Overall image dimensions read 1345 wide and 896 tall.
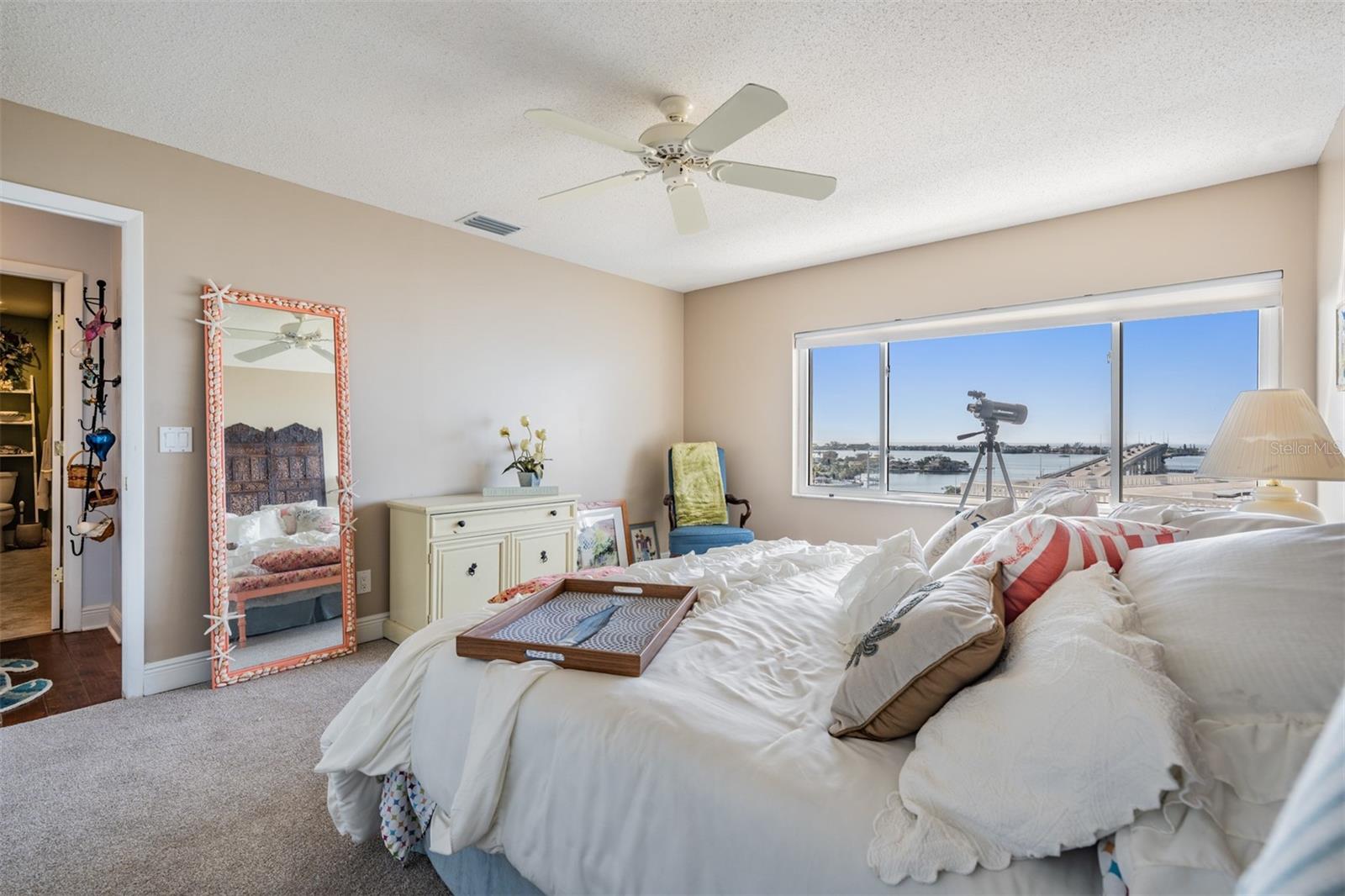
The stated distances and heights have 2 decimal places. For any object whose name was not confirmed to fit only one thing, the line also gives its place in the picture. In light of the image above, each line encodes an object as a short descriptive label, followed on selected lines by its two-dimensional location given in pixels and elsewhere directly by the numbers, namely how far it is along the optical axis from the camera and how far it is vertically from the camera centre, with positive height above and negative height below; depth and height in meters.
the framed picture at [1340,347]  2.50 +0.39
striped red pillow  1.40 -0.25
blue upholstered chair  4.36 -0.67
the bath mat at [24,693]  2.66 -1.11
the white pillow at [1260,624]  0.86 -0.28
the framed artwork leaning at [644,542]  5.15 -0.83
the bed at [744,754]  0.85 -0.56
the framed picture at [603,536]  4.58 -0.71
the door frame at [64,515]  3.67 -0.43
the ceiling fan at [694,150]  1.99 +1.08
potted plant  4.09 -0.09
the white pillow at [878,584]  1.62 -0.39
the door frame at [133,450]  2.79 -0.02
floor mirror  2.99 -0.21
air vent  3.78 +1.38
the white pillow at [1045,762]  0.83 -0.46
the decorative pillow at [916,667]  1.11 -0.41
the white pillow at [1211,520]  1.47 -0.20
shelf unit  5.85 +0.19
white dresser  3.34 -0.62
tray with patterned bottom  1.45 -0.50
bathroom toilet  5.88 -0.47
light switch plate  2.89 +0.02
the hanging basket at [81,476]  3.30 -0.16
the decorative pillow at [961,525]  2.19 -0.30
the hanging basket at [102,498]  3.34 -0.29
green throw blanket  4.86 -0.34
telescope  4.07 +0.15
